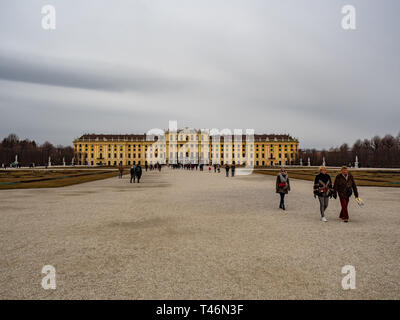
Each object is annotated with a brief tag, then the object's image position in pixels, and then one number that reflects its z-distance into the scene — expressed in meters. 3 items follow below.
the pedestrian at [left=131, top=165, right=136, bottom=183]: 24.11
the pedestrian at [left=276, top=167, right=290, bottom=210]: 10.48
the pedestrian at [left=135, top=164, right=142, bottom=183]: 23.95
